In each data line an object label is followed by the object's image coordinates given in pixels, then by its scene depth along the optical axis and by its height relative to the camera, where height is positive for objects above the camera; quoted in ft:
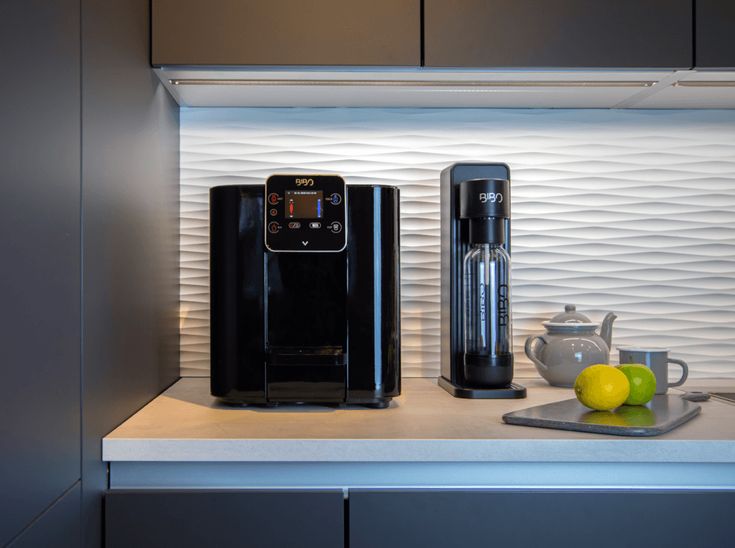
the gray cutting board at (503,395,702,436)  3.34 -0.70
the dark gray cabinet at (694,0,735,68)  4.20 +1.37
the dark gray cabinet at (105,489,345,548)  3.23 -1.10
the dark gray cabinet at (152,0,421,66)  4.12 +1.40
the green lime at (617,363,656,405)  3.88 -0.58
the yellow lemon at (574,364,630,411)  3.68 -0.57
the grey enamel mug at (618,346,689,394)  4.43 -0.52
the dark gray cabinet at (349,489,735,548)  3.22 -1.09
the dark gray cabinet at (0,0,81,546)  2.21 +0.06
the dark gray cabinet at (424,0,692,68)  4.18 +1.40
